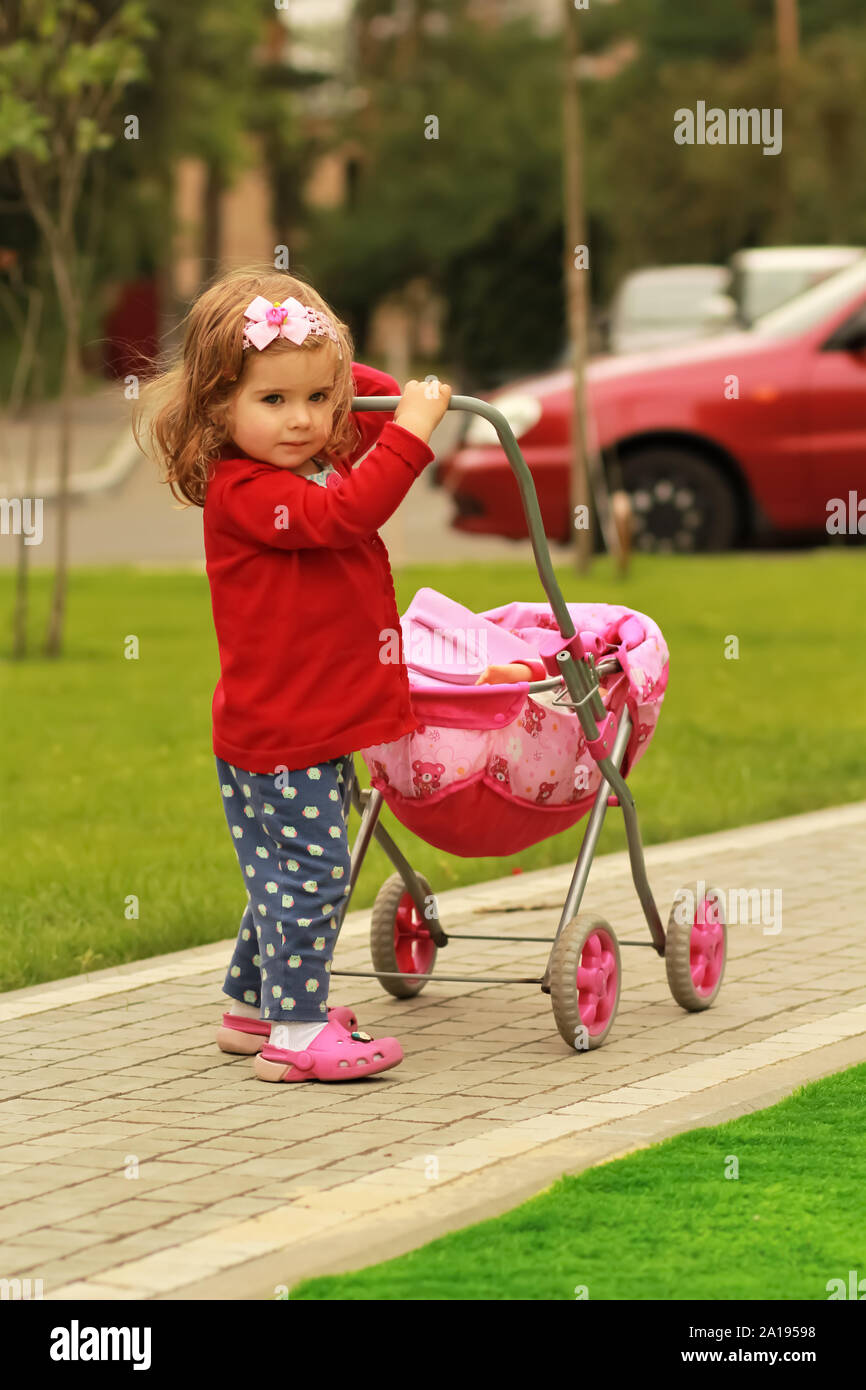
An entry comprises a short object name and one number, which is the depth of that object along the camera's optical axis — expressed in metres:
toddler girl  8.71
